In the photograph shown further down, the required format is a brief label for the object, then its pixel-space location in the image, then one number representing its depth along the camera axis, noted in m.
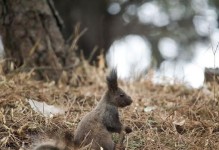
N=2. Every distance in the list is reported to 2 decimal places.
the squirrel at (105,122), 8.20
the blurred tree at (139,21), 21.31
